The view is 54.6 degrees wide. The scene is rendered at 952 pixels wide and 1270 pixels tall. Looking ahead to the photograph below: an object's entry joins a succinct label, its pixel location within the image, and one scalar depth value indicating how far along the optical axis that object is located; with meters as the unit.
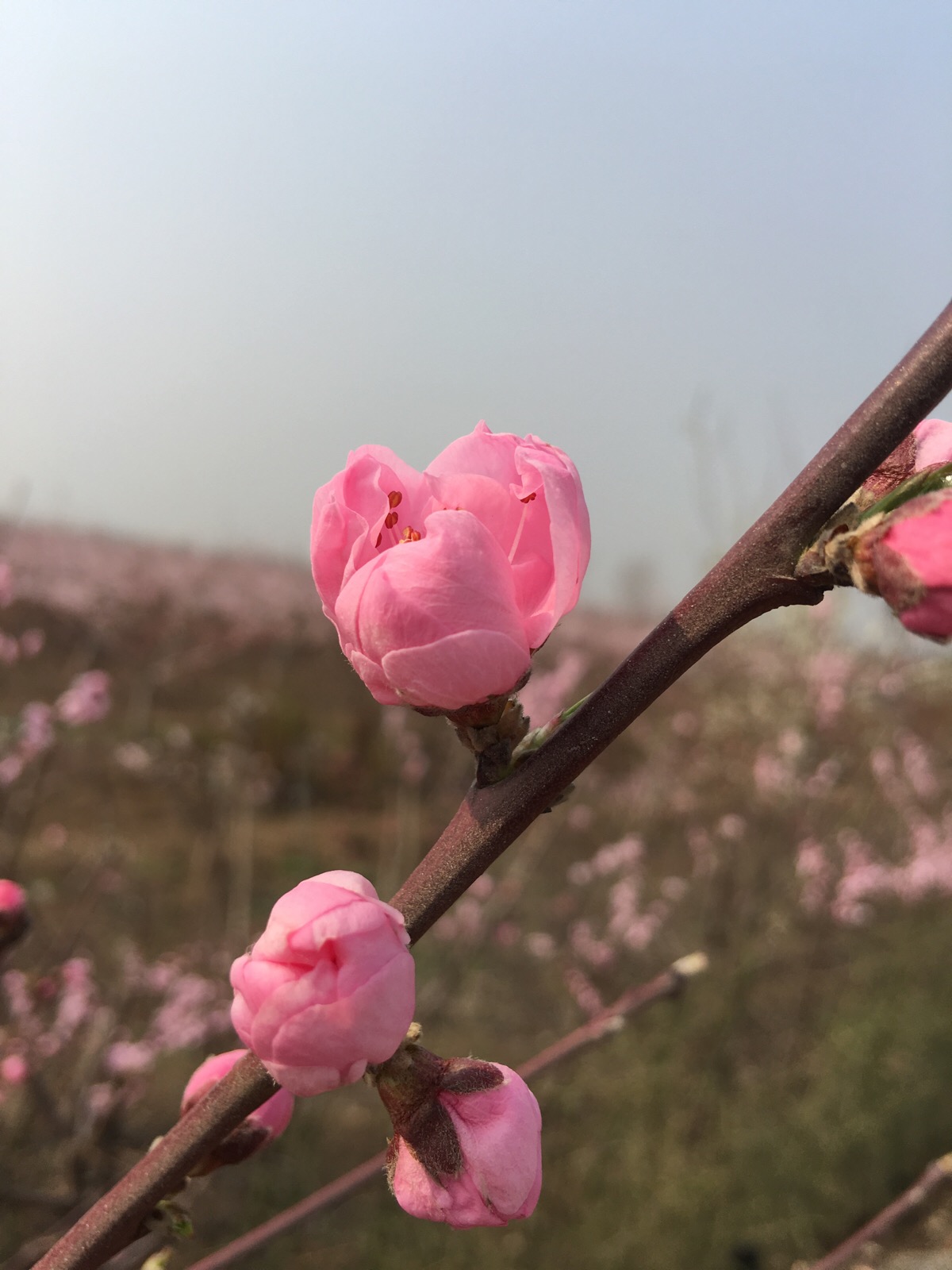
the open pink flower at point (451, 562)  0.07
